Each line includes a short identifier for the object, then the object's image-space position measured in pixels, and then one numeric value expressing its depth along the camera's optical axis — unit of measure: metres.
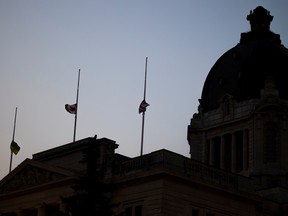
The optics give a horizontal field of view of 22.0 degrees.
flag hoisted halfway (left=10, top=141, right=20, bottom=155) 72.00
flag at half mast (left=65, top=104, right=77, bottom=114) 66.81
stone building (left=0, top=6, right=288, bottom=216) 50.88
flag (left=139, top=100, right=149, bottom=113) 65.25
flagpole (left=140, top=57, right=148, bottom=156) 60.59
